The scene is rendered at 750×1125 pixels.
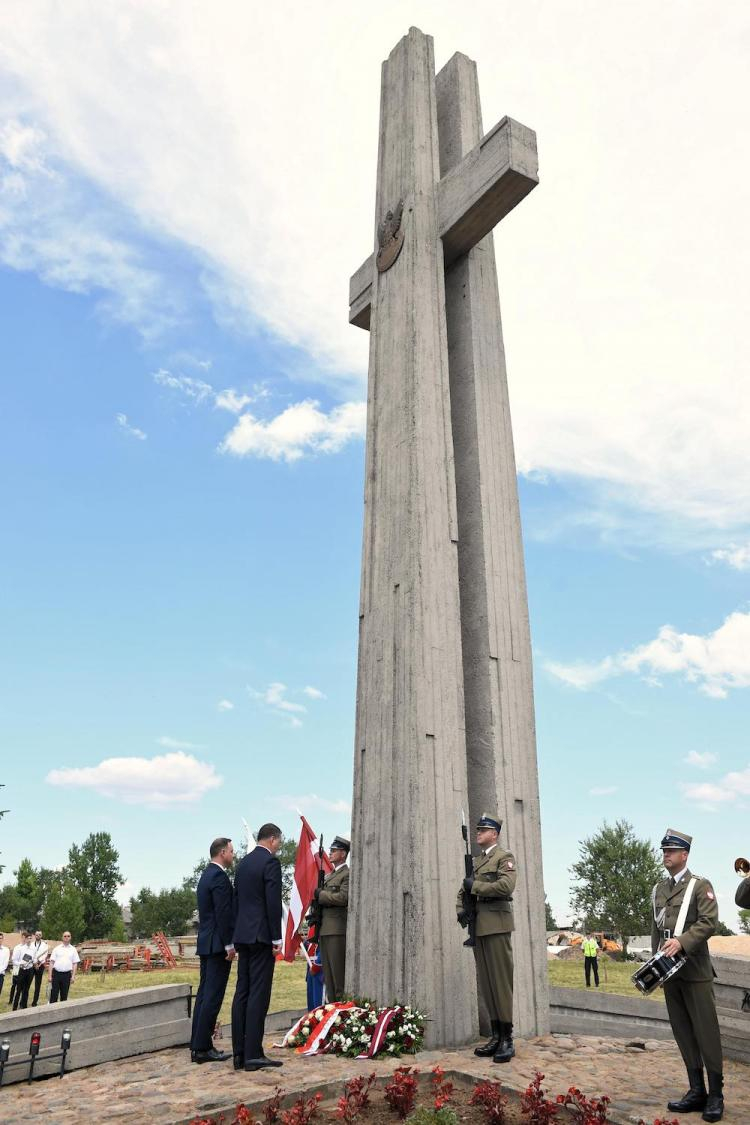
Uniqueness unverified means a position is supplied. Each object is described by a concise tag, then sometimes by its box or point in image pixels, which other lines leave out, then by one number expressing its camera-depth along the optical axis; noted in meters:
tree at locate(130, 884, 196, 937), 70.75
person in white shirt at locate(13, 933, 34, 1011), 16.02
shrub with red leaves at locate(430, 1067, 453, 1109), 4.73
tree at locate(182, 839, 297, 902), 72.75
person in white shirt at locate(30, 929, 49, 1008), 16.36
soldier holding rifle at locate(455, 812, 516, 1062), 6.62
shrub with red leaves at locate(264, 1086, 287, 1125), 4.75
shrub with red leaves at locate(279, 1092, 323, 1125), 4.52
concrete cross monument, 7.44
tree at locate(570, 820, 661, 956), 37.56
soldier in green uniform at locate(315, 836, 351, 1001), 8.35
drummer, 5.41
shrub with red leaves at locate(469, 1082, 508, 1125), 4.67
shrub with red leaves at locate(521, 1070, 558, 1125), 4.52
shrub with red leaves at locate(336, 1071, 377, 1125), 4.66
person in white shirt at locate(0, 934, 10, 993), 16.75
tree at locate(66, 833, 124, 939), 60.75
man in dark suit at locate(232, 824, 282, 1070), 6.52
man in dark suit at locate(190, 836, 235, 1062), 7.20
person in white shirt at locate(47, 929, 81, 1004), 15.28
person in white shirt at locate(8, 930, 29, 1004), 16.19
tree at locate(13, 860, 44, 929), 57.72
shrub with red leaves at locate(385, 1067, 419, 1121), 4.93
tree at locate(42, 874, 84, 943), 45.98
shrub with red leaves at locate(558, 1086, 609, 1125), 4.43
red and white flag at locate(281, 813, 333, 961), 9.72
